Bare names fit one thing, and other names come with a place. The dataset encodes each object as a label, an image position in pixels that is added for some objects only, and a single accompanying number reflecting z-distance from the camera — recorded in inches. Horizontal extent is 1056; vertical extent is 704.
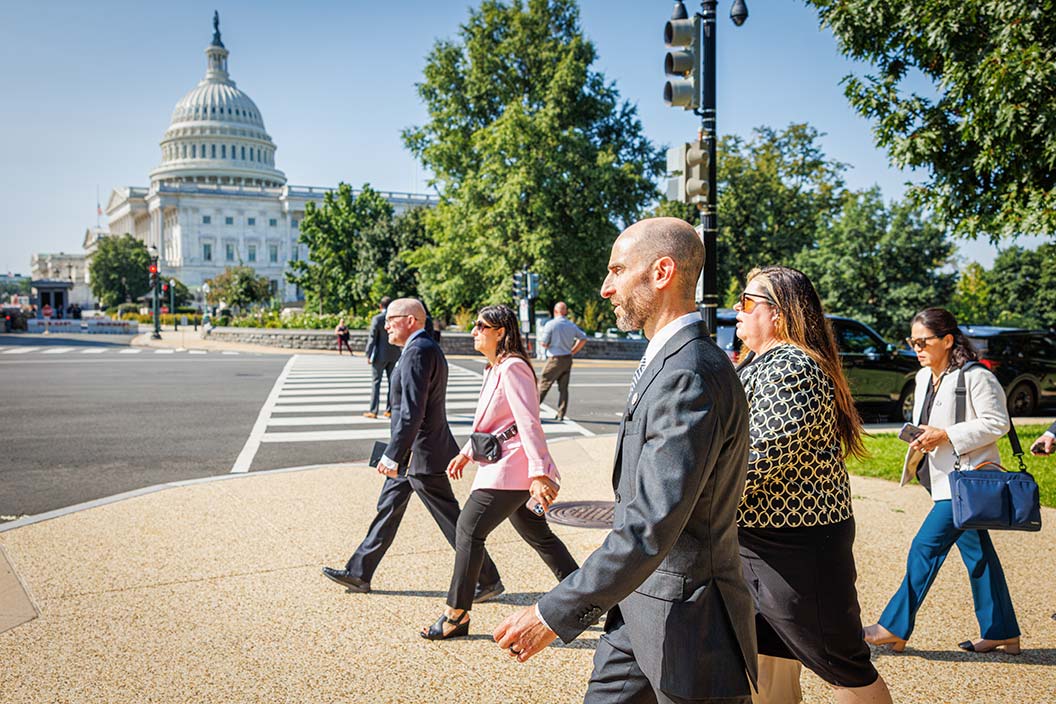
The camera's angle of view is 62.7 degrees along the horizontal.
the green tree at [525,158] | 1341.0
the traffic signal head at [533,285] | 1189.5
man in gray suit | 83.7
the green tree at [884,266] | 1454.2
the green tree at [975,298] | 1716.3
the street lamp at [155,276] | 1877.5
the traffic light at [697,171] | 322.0
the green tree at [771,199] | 1750.7
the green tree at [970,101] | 432.1
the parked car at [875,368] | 585.0
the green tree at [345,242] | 2132.1
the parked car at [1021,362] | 624.1
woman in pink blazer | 179.5
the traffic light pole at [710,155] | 321.4
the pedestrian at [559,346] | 559.2
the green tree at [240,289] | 2755.9
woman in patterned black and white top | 113.0
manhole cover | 282.8
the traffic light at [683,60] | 310.0
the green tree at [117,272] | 4037.9
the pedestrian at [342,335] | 1300.4
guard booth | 3922.2
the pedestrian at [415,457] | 205.3
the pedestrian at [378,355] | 570.3
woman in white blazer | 169.9
